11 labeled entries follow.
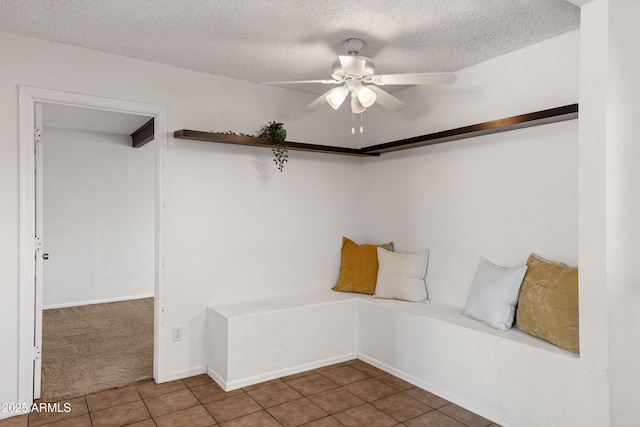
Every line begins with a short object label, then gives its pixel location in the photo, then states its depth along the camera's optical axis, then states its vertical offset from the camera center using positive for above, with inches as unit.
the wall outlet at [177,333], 135.8 -38.0
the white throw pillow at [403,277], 145.9 -22.1
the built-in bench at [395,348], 102.2 -38.5
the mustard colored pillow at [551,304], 95.8 -21.3
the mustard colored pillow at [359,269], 158.1 -21.1
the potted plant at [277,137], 145.9 +25.2
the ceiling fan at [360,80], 95.7 +30.6
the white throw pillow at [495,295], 111.7 -22.0
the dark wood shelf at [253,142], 129.8 +22.8
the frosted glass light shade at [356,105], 109.0 +27.3
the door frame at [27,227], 113.3 -4.2
